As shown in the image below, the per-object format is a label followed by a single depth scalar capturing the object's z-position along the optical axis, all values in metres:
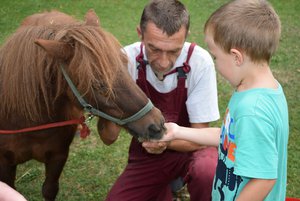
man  2.63
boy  1.77
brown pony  2.25
